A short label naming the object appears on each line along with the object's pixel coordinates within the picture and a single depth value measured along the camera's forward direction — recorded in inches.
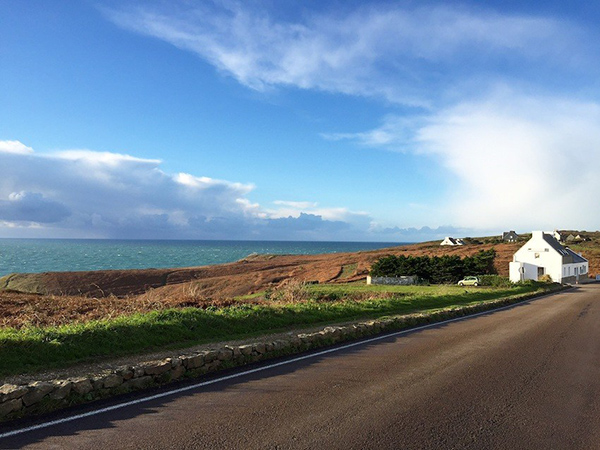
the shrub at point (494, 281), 1841.3
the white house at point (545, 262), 2333.9
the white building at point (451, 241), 4744.6
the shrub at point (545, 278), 2215.8
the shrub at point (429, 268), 2117.4
